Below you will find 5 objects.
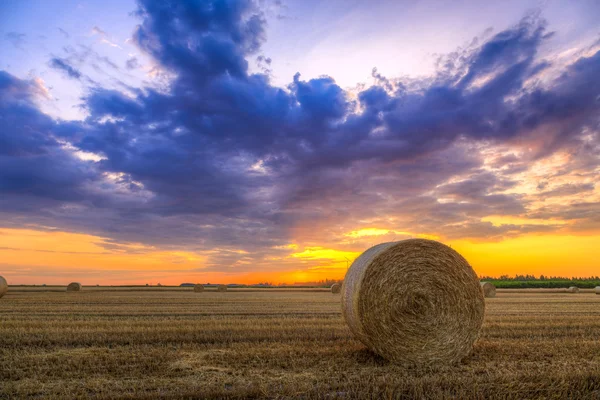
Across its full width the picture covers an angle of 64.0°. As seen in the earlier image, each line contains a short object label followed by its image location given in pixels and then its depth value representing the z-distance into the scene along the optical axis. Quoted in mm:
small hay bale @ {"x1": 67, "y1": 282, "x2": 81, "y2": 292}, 38644
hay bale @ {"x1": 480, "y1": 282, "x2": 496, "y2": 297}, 30016
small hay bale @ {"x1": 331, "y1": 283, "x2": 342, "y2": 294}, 33375
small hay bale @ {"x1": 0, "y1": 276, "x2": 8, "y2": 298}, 24758
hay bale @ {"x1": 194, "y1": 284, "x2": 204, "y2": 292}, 40125
